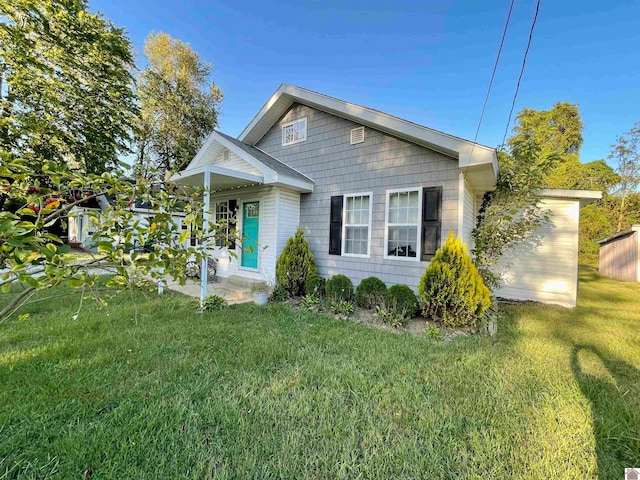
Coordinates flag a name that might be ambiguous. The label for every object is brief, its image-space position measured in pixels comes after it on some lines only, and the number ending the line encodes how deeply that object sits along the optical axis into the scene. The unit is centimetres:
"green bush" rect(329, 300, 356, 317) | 561
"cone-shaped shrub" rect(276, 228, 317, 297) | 679
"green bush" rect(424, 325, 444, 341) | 449
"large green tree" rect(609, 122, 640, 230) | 1855
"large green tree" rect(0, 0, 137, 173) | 1056
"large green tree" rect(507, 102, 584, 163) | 2134
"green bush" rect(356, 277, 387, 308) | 584
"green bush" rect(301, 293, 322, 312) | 596
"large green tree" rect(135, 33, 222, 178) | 1575
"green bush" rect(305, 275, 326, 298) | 659
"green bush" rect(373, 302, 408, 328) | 502
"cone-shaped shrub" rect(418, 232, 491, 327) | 480
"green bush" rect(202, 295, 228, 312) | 552
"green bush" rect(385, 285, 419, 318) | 535
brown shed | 1159
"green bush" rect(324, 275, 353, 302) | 630
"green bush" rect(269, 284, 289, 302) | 665
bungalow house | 562
